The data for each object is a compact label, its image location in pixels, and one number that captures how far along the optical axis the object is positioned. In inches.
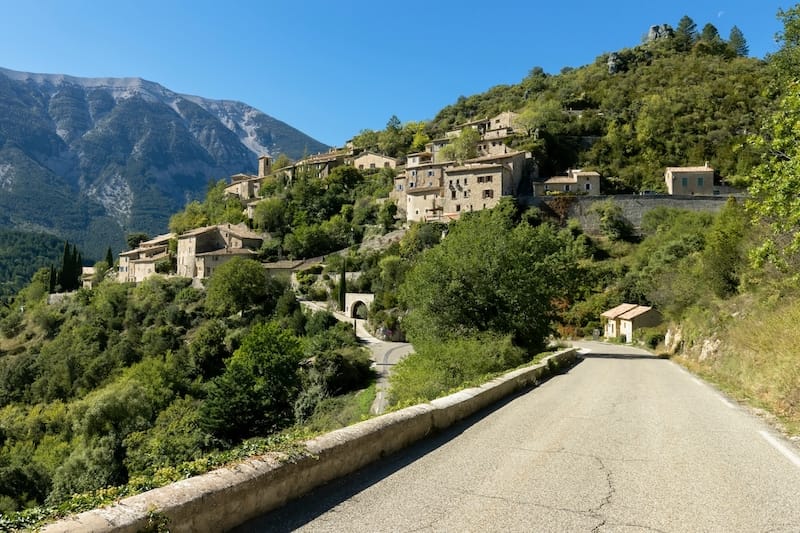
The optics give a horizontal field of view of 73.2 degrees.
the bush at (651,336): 1547.7
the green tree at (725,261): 959.0
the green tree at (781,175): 394.0
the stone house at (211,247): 3011.8
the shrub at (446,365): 527.8
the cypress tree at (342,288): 2498.8
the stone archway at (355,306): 2425.0
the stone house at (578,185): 2819.9
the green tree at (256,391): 1363.2
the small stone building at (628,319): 1825.8
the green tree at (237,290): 2498.8
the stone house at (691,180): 2723.9
